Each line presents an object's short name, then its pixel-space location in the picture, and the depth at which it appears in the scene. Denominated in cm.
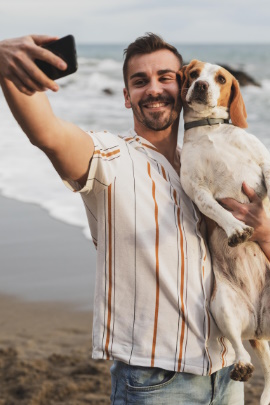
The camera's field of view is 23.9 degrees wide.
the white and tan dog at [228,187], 237
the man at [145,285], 211
